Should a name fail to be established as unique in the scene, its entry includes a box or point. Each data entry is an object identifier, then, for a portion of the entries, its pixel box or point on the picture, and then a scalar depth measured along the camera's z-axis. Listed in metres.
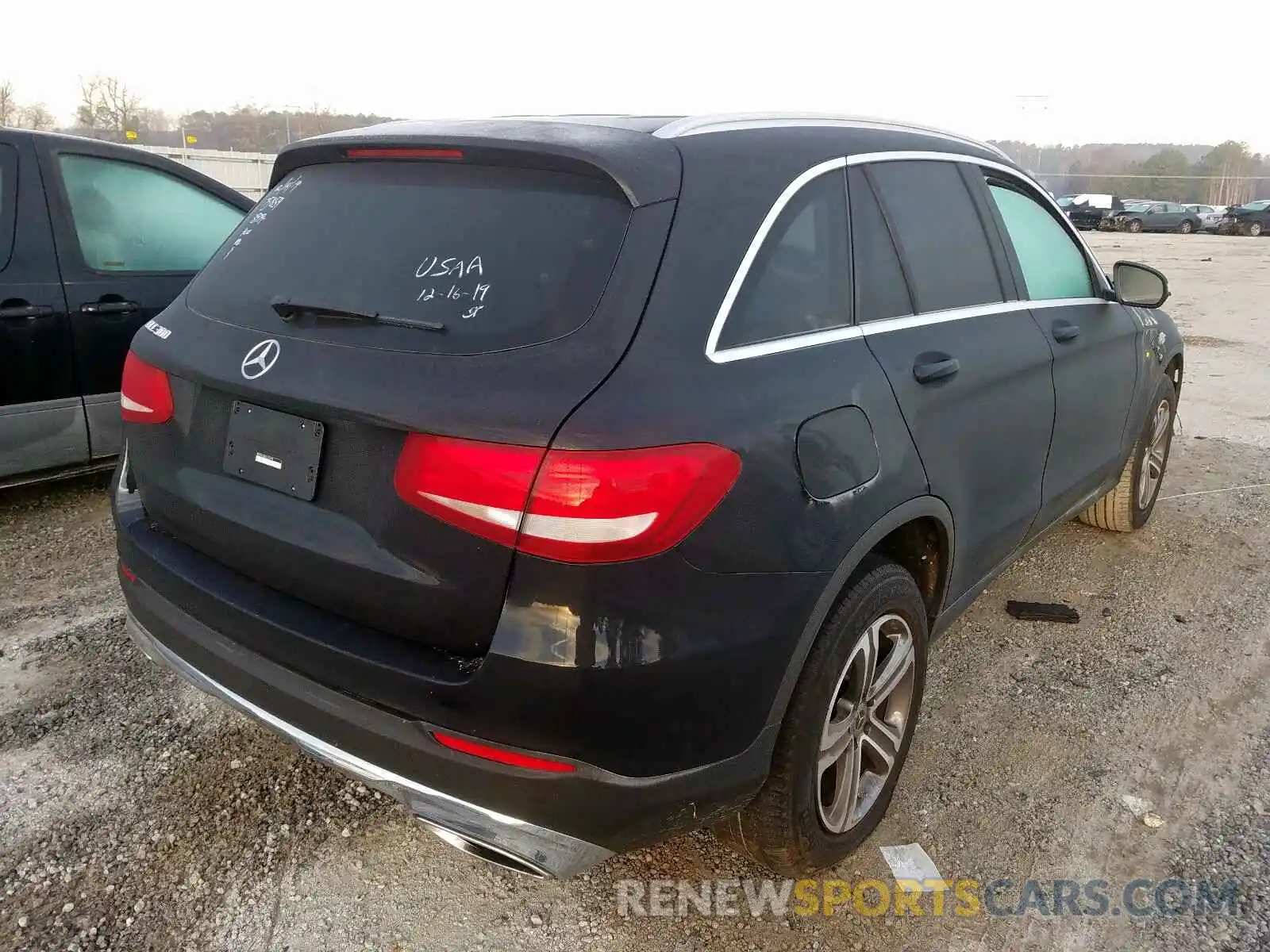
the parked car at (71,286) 4.14
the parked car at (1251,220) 40.50
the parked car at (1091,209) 44.03
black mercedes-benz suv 1.73
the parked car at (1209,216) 42.62
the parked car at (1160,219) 42.28
